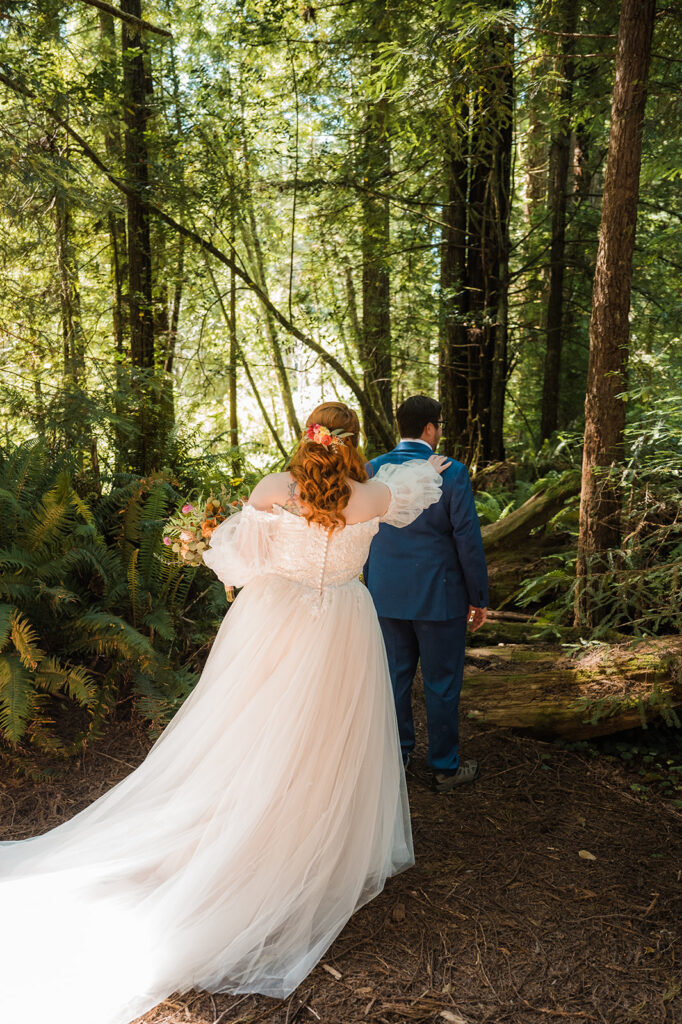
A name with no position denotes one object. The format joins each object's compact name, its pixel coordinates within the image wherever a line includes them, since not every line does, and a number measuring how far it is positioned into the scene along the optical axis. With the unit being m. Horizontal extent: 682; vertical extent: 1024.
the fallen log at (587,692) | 4.52
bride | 2.69
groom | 4.16
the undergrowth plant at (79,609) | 4.45
